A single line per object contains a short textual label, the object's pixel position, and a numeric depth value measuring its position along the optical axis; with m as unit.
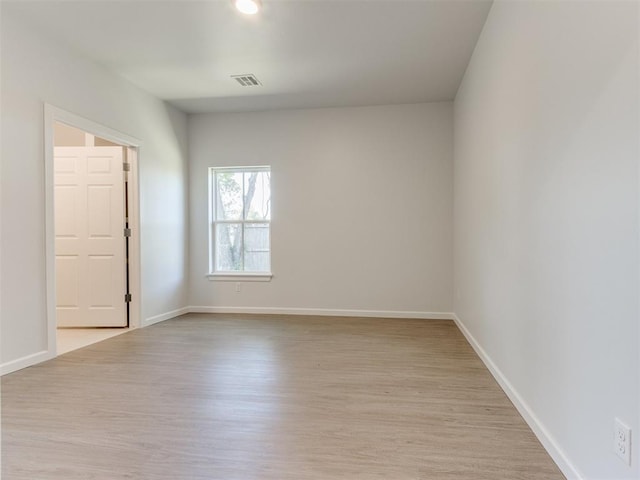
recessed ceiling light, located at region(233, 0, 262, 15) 2.63
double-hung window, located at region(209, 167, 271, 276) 5.20
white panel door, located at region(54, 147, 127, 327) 4.11
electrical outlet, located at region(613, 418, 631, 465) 1.13
